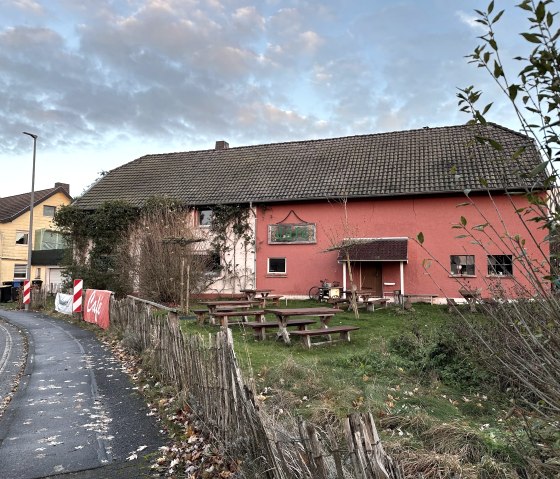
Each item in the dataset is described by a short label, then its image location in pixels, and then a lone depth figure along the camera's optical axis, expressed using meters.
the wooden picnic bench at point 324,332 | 9.49
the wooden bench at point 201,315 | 13.18
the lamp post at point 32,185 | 23.21
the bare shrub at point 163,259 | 17.28
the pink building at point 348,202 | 19.41
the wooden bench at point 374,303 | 16.76
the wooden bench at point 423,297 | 18.55
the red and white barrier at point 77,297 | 16.80
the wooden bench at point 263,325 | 10.30
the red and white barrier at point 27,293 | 22.68
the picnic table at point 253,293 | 18.35
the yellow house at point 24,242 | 34.31
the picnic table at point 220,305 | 12.68
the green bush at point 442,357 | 7.01
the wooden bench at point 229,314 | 11.28
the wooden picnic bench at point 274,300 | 17.76
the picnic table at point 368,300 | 16.77
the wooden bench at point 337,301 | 16.46
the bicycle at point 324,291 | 17.55
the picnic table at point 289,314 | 10.05
